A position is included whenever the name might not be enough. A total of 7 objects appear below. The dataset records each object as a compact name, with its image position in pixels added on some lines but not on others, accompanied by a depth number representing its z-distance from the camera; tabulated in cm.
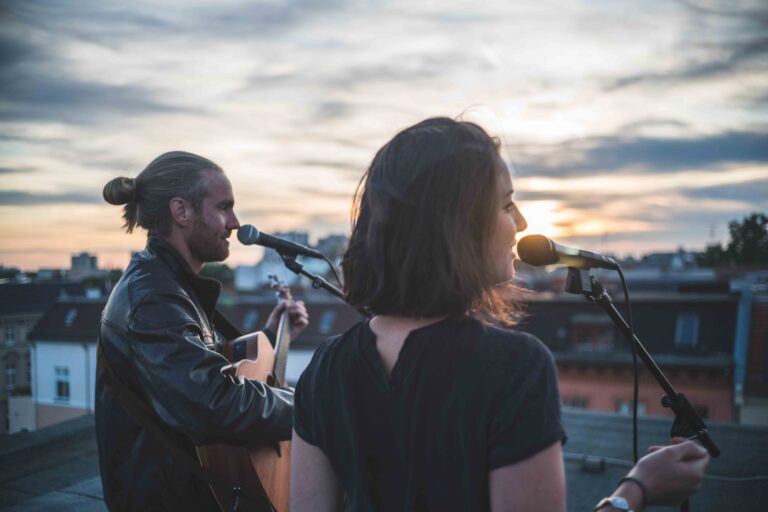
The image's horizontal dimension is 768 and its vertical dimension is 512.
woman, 108
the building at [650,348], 1947
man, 206
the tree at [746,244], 4112
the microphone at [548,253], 164
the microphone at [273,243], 267
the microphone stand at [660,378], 191
